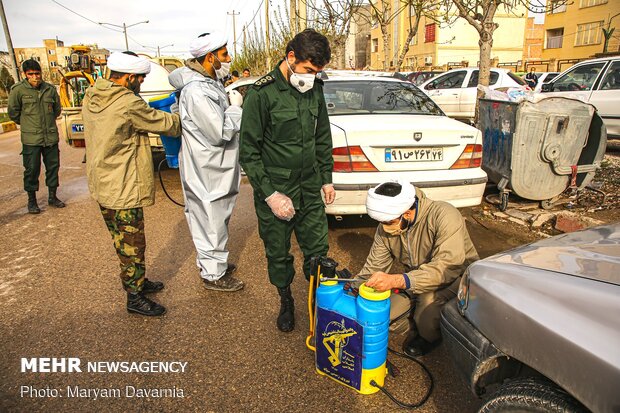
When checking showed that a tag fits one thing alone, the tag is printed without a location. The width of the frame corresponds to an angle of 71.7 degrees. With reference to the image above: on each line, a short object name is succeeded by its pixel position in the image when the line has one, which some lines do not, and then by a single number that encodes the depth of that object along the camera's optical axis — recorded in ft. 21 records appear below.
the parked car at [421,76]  53.42
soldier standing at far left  18.01
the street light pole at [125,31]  155.72
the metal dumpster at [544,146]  15.03
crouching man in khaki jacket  7.48
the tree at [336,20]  46.78
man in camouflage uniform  8.91
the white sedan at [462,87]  35.91
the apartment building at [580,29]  101.30
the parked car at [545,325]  3.92
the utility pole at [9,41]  48.67
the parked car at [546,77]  44.83
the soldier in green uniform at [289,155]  8.07
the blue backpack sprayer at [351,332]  6.74
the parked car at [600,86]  26.12
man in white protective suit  9.61
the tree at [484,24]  21.24
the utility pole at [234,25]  163.53
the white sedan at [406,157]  11.95
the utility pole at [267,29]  68.07
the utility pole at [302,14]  52.92
